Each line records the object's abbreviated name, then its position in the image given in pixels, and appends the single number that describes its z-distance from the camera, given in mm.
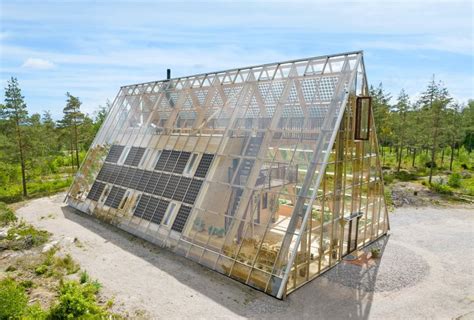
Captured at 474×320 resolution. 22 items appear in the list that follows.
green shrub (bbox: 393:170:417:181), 31141
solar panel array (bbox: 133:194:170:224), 15017
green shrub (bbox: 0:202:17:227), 17422
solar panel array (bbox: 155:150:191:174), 15781
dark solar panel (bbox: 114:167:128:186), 18300
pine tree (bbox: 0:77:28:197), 23297
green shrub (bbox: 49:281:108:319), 8695
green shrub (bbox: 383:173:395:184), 28862
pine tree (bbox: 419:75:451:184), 28480
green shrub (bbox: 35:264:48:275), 12141
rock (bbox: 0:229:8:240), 15520
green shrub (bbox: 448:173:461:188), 27203
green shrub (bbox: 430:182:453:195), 25319
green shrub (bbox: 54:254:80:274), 12291
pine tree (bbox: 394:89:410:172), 33969
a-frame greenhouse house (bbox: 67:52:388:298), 10977
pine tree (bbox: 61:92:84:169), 30797
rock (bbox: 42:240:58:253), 14271
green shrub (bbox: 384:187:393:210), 21973
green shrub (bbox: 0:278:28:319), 8633
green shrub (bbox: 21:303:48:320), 8711
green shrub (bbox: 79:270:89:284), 11320
